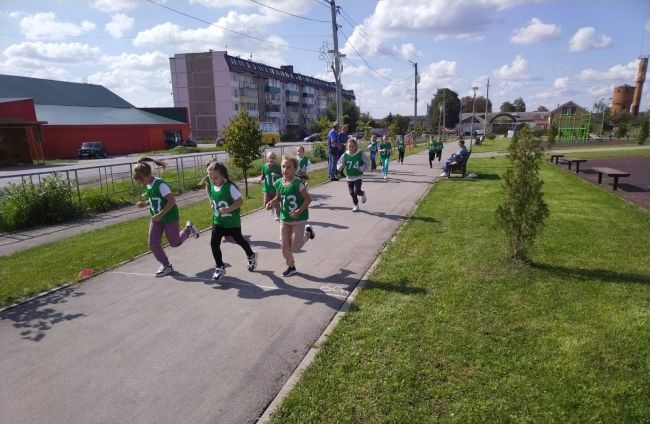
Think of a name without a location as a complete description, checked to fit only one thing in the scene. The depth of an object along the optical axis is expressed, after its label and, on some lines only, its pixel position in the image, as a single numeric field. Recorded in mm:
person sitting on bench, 17469
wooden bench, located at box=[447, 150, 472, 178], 17672
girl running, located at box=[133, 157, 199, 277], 6387
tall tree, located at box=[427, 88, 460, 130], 103612
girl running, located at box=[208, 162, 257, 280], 6158
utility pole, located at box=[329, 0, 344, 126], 21094
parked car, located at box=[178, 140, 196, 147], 50366
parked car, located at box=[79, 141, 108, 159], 38469
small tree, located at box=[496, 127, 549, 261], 6148
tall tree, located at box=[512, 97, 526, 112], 147625
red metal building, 32969
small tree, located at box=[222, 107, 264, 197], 13953
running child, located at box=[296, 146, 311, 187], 11394
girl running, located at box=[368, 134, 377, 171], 20734
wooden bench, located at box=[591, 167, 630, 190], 13517
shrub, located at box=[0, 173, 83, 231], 10562
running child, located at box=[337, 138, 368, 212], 10766
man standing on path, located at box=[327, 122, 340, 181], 15945
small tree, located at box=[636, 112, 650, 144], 39219
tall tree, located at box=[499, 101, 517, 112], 140950
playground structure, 50656
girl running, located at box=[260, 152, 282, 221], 9125
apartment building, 69562
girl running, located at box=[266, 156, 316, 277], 6262
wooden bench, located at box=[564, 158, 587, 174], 18748
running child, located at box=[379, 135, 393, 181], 17125
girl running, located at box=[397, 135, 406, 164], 23578
